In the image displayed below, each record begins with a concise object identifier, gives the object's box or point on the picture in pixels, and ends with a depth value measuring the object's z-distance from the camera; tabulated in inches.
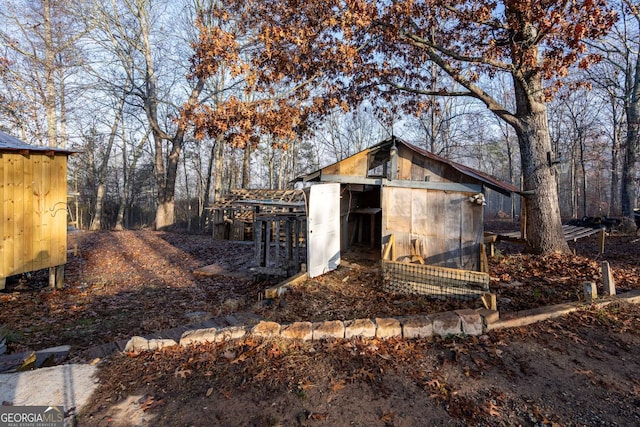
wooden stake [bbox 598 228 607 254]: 363.6
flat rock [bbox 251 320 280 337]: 155.7
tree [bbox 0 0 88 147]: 631.8
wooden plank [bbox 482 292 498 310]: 184.1
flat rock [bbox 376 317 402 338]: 162.7
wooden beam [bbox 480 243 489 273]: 239.5
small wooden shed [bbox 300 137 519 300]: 267.1
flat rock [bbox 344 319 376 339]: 160.7
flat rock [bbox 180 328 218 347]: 151.3
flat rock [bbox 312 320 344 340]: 159.0
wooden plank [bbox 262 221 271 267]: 319.3
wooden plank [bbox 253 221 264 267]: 319.3
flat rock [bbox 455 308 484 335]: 167.3
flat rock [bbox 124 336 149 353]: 145.9
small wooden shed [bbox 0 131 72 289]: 244.5
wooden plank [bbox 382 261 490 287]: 208.5
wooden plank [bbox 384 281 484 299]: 211.9
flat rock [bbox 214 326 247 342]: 153.9
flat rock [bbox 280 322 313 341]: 157.3
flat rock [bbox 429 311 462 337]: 165.8
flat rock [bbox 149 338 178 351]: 147.6
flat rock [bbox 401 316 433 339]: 164.2
